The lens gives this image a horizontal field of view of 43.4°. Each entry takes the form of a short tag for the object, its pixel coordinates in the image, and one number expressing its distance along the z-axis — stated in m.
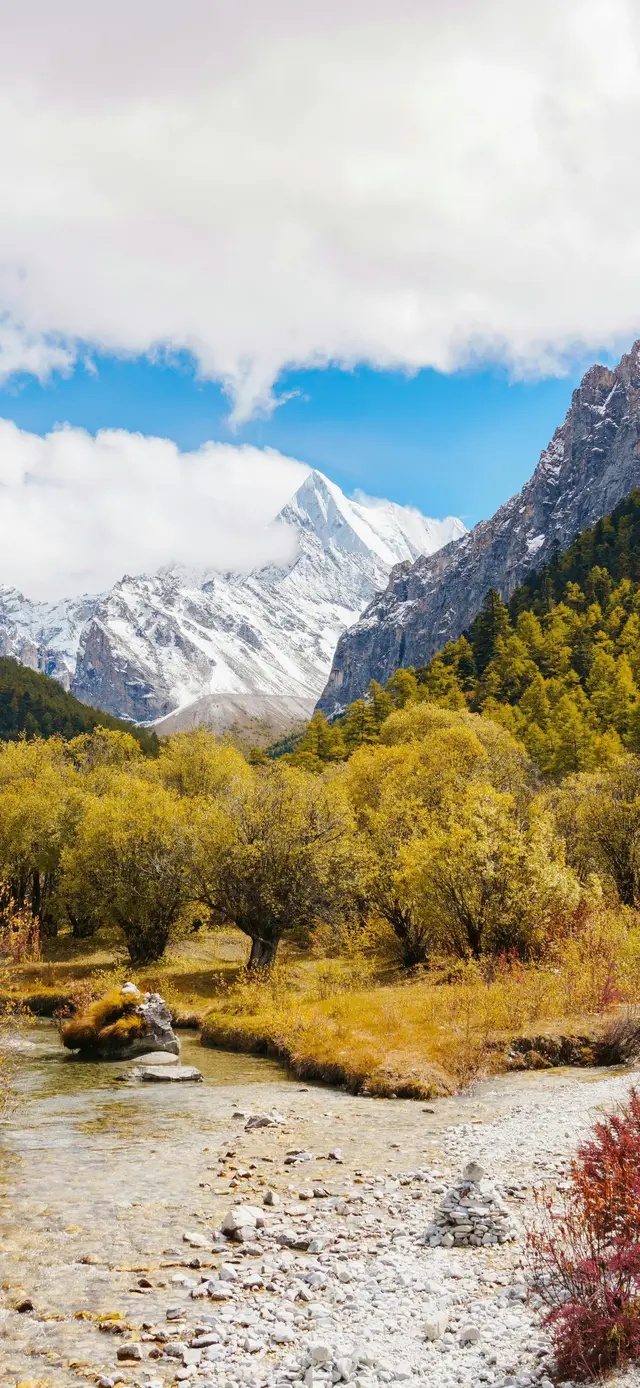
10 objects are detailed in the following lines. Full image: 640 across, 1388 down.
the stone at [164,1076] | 27.27
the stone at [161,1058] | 30.14
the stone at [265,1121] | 20.51
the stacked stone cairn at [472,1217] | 12.63
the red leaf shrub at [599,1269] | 7.98
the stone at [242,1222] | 13.59
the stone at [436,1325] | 9.88
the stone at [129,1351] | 10.05
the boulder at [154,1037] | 31.25
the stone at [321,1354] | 9.59
